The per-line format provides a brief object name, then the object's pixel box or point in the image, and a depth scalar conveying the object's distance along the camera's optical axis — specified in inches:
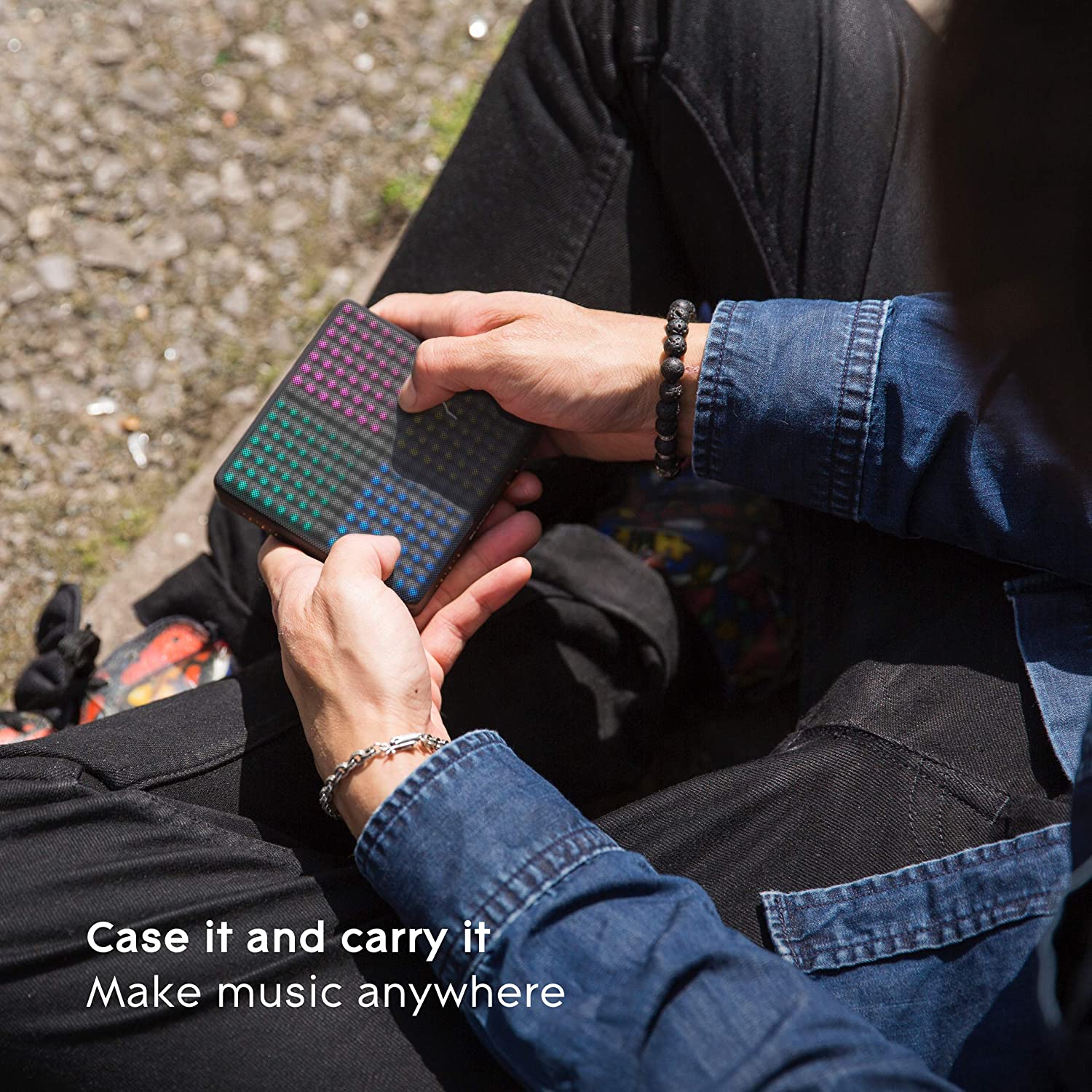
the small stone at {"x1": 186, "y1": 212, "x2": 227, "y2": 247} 51.9
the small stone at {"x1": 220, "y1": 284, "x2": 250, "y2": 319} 51.7
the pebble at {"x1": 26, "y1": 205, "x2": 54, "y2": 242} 51.4
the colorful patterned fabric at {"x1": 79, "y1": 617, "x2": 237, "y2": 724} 46.2
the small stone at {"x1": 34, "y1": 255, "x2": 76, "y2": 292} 51.3
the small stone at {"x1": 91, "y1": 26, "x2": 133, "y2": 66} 52.4
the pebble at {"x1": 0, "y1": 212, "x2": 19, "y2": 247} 51.3
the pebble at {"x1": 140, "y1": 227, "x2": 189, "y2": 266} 51.6
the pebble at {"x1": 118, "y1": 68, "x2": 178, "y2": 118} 52.3
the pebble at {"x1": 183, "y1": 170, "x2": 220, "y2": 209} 52.0
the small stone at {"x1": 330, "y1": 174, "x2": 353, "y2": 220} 52.3
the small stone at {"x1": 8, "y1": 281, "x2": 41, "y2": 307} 51.1
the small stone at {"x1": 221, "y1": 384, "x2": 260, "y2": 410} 51.2
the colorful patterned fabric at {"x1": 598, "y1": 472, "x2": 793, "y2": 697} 46.7
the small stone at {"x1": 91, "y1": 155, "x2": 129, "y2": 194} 51.9
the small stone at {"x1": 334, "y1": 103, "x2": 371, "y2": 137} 52.7
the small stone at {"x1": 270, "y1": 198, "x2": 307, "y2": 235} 52.2
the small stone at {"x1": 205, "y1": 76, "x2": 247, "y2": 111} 52.5
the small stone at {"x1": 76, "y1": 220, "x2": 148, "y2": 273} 51.5
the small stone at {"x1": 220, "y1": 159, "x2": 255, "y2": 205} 52.1
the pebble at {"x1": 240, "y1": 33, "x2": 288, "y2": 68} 52.8
